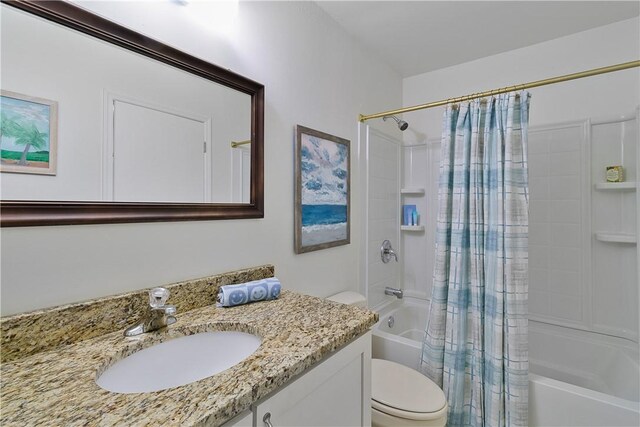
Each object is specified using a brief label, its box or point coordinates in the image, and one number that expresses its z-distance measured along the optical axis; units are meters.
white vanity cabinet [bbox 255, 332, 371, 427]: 0.68
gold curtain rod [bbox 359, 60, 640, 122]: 1.29
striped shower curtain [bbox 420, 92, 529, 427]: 1.42
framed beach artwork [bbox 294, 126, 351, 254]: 1.57
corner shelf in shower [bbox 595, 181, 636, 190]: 1.80
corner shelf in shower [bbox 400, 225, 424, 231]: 2.54
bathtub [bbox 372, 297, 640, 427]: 1.29
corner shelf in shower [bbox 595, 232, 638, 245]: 1.81
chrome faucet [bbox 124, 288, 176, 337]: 0.84
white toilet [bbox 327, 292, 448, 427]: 1.22
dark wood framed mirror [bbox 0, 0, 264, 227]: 0.75
